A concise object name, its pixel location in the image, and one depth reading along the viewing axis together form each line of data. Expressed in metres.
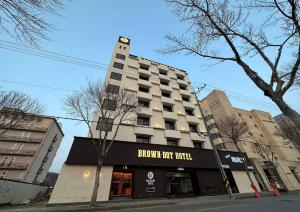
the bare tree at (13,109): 13.70
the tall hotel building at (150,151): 14.30
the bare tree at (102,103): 14.56
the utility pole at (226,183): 15.20
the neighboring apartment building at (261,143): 27.80
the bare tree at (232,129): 23.01
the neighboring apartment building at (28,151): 32.72
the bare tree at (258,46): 5.06
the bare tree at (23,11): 3.45
